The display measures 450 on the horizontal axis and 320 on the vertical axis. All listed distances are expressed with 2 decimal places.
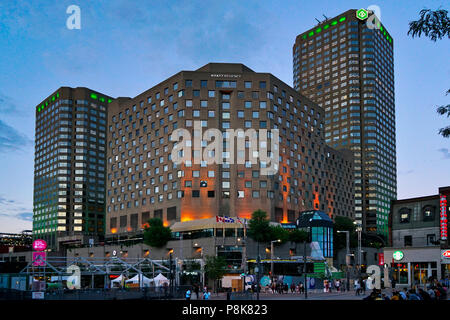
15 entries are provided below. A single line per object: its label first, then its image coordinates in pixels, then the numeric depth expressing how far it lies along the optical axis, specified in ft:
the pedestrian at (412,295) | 74.43
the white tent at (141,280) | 204.85
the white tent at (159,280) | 215.31
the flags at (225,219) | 293.02
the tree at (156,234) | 369.09
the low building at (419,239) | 236.84
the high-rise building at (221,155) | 391.24
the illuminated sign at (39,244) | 266.98
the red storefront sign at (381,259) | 264.64
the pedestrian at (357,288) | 197.71
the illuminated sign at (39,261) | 178.81
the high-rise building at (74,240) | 546.67
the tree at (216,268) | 240.94
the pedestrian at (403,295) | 79.72
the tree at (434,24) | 49.85
